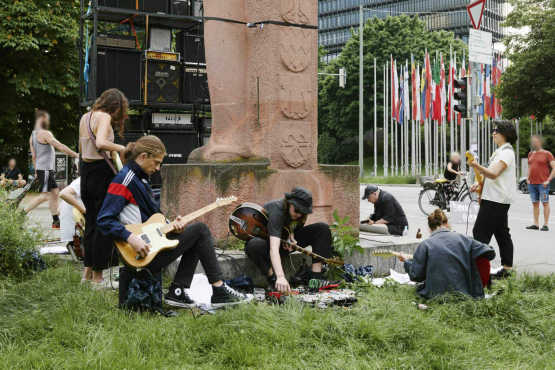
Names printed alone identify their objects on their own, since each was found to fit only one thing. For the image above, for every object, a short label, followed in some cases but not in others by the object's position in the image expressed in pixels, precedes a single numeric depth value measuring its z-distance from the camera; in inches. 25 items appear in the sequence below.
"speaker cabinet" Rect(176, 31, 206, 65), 563.8
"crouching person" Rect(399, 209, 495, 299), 191.0
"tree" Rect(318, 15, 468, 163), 1939.0
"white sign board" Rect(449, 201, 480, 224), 286.0
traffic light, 531.2
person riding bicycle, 595.2
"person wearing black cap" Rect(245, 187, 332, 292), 204.7
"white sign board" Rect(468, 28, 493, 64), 478.6
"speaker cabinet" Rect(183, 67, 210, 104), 553.3
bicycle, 597.6
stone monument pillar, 259.9
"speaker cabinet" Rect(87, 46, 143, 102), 509.0
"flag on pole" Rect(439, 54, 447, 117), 1122.7
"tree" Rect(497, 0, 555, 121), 1162.6
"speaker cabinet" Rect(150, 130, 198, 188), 557.3
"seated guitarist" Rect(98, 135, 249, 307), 180.4
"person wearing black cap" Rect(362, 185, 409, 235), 339.2
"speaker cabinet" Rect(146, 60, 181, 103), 529.7
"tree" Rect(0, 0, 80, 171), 837.8
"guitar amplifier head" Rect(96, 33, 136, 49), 509.0
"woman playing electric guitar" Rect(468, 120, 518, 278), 255.1
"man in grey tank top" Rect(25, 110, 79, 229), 385.1
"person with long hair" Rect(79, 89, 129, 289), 214.7
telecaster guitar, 175.3
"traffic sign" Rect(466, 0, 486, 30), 464.8
